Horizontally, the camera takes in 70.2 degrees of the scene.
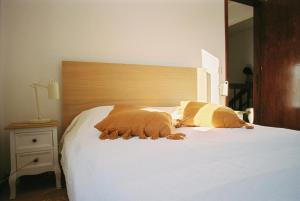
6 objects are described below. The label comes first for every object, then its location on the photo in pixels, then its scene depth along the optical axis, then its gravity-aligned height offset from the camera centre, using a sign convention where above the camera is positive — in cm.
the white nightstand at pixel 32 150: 161 -42
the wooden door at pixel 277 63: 298 +42
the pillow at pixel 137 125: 137 -21
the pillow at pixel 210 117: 181 -21
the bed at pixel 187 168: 62 -28
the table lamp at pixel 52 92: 176 +3
